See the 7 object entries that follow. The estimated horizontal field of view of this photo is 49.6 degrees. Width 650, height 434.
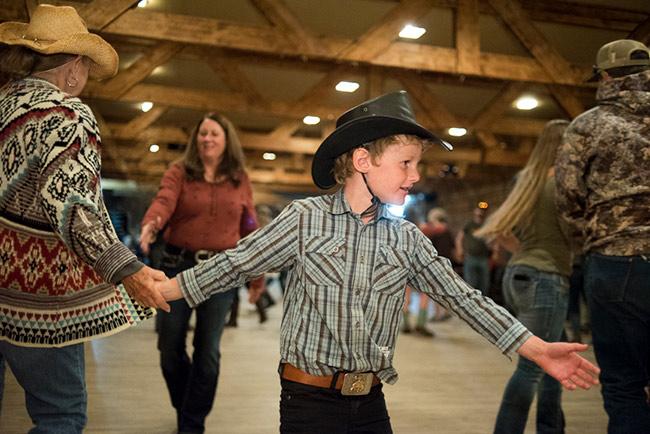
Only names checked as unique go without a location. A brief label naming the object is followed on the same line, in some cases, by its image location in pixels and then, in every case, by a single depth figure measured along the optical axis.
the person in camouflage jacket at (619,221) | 2.51
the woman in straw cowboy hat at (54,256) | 1.78
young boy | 1.84
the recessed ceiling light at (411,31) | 7.34
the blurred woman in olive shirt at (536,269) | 2.96
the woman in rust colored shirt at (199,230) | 3.28
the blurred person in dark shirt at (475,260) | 9.70
